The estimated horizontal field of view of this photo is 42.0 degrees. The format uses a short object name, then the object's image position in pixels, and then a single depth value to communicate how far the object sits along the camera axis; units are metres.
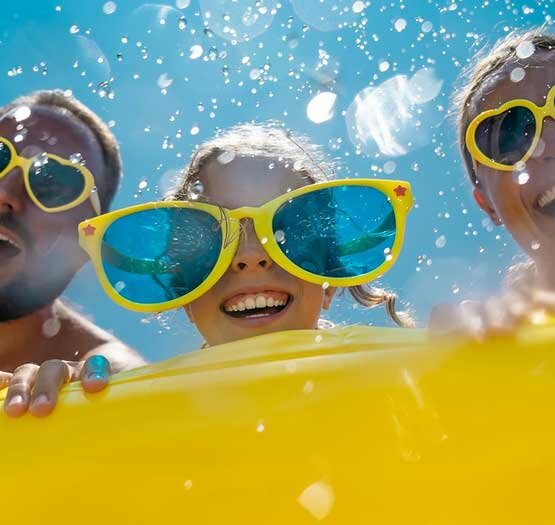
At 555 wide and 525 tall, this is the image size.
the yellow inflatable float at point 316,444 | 1.11
